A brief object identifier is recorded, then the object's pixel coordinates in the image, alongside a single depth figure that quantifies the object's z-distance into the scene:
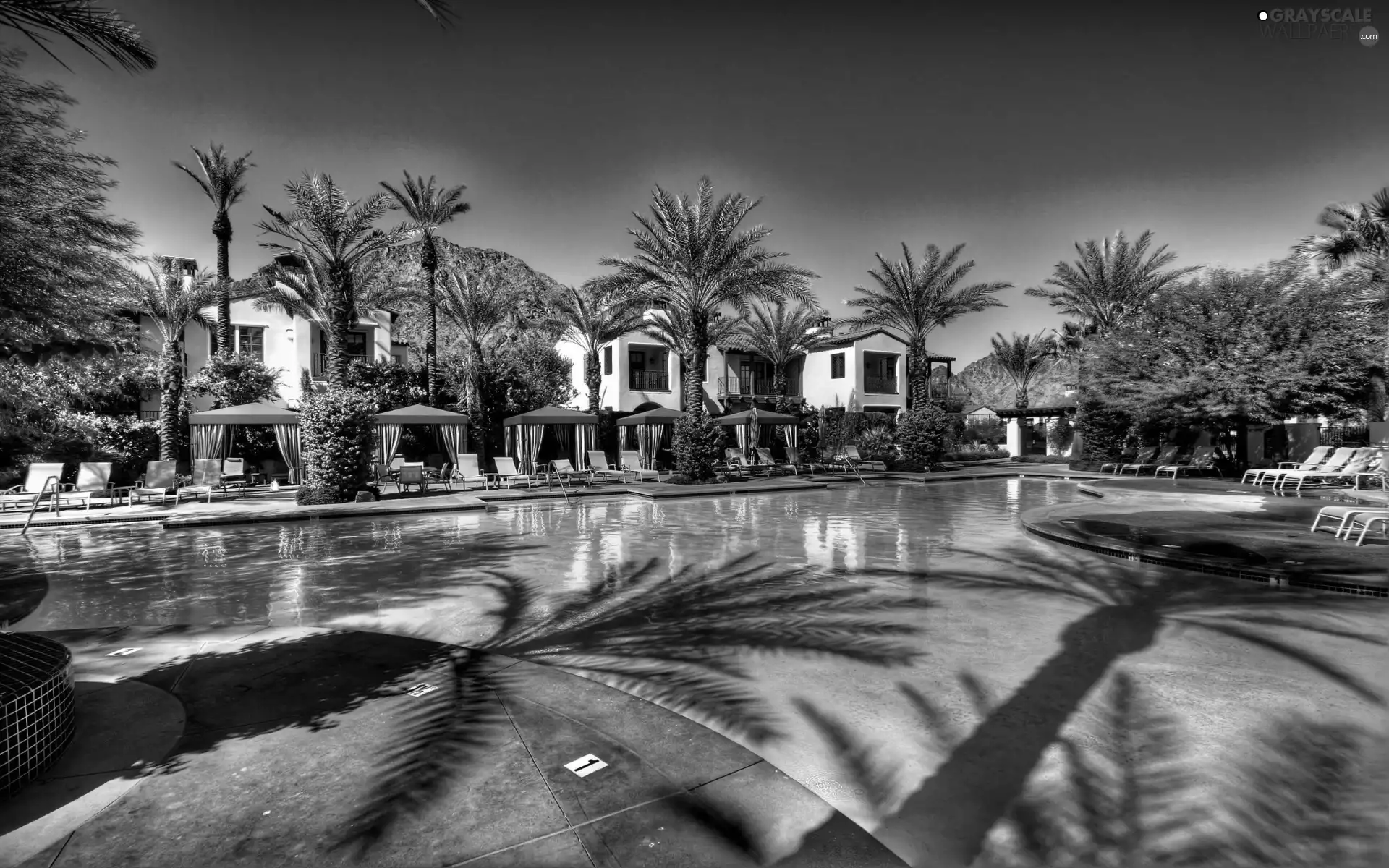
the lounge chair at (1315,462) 16.40
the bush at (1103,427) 25.72
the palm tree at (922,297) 24.47
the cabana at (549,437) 21.30
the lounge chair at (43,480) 13.05
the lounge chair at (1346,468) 15.67
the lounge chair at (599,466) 20.36
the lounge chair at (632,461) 21.41
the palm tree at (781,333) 33.59
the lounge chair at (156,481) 15.52
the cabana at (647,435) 26.95
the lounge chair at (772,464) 23.42
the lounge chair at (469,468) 17.88
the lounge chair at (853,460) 24.85
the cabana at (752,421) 23.84
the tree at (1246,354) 19.47
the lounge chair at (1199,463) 21.48
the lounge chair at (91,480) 14.04
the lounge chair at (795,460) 23.03
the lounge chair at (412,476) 17.12
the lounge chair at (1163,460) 22.08
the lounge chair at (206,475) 16.05
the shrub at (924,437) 24.25
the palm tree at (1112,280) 27.84
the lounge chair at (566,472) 19.48
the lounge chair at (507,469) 18.53
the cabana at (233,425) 17.67
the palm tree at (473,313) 24.77
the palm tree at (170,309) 19.68
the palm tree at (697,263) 19.55
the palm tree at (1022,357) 45.19
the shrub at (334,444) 15.01
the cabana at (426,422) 18.73
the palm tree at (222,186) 24.02
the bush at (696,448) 19.56
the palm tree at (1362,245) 20.44
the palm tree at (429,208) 23.62
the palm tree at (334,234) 15.68
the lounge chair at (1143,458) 23.02
